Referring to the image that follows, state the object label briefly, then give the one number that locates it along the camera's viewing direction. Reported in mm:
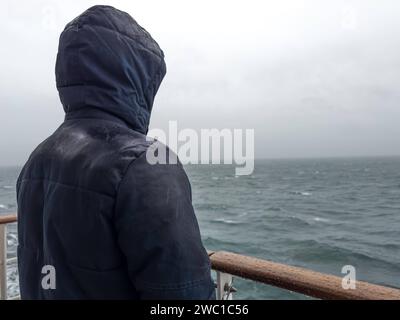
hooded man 786
